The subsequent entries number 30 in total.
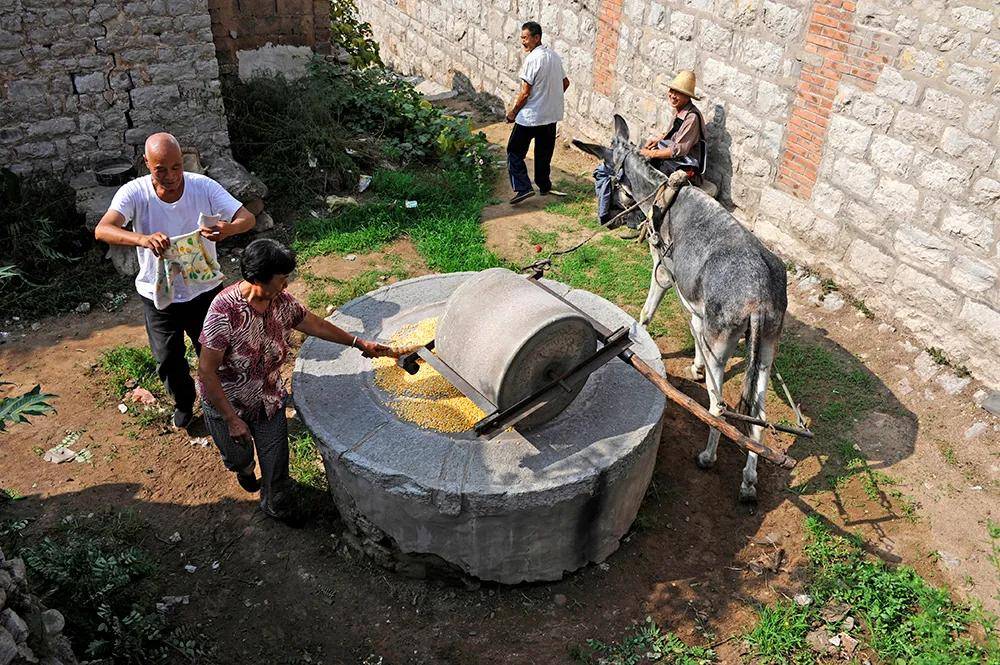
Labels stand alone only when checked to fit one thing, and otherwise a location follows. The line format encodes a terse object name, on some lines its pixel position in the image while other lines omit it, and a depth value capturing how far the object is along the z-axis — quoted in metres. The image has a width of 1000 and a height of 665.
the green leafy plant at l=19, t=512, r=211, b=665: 3.32
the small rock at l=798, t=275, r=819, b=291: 6.47
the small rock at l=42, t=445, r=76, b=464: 4.75
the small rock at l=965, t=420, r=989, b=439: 5.00
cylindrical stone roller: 3.52
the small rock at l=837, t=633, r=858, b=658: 3.68
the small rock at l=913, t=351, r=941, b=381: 5.48
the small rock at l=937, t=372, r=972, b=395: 5.31
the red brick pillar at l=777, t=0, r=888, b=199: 5.71
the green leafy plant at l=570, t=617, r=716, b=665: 3.66
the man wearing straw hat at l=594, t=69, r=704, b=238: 6.76
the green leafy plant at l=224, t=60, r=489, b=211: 7.84
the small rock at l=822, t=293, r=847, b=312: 6.23
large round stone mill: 3.59
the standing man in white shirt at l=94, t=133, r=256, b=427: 4.01
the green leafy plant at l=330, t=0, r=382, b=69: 10.10
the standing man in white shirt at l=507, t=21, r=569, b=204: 7.68
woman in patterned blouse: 3.49
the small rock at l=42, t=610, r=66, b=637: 2.95
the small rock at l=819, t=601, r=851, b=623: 3.82
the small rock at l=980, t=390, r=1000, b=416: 5.08
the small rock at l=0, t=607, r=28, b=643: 2.67
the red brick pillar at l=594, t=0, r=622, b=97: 8.33
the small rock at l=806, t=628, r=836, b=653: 3.69
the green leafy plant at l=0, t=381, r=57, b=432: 3.12
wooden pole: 3.42
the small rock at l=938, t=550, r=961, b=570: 4.16
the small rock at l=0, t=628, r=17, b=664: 2.53
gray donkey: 4.20
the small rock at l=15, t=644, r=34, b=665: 2.63
